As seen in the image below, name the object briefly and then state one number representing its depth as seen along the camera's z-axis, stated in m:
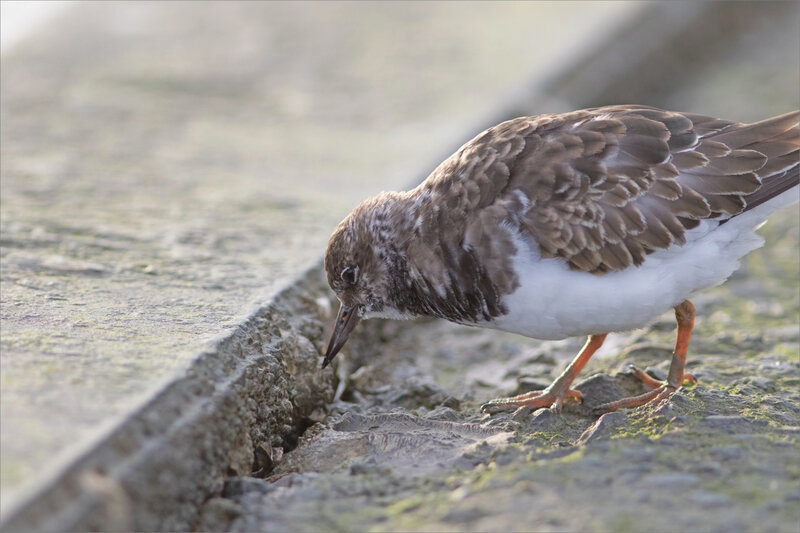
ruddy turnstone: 6.95
